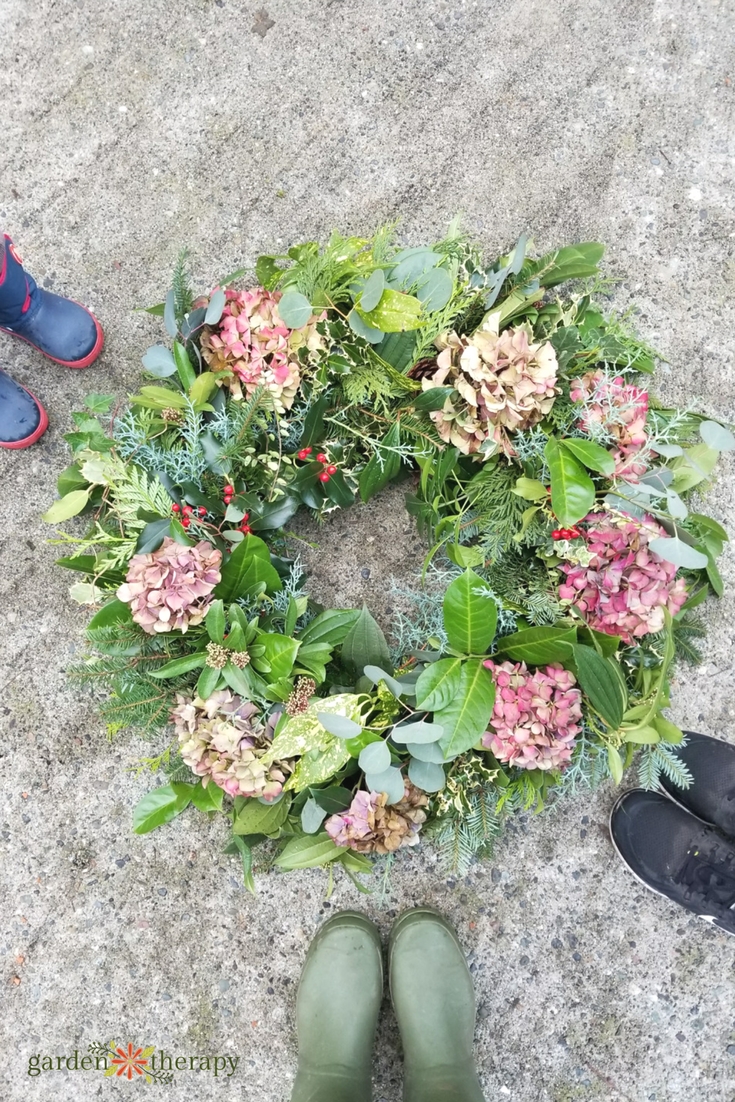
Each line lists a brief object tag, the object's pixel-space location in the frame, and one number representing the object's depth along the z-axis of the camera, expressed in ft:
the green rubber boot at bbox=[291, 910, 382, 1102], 4.69
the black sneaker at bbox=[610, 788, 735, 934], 5.06
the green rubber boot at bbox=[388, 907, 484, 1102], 4.67
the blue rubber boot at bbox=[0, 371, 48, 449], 5.03
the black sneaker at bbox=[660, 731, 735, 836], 5.17
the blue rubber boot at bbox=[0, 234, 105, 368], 4.77
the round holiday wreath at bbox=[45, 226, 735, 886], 3.91
